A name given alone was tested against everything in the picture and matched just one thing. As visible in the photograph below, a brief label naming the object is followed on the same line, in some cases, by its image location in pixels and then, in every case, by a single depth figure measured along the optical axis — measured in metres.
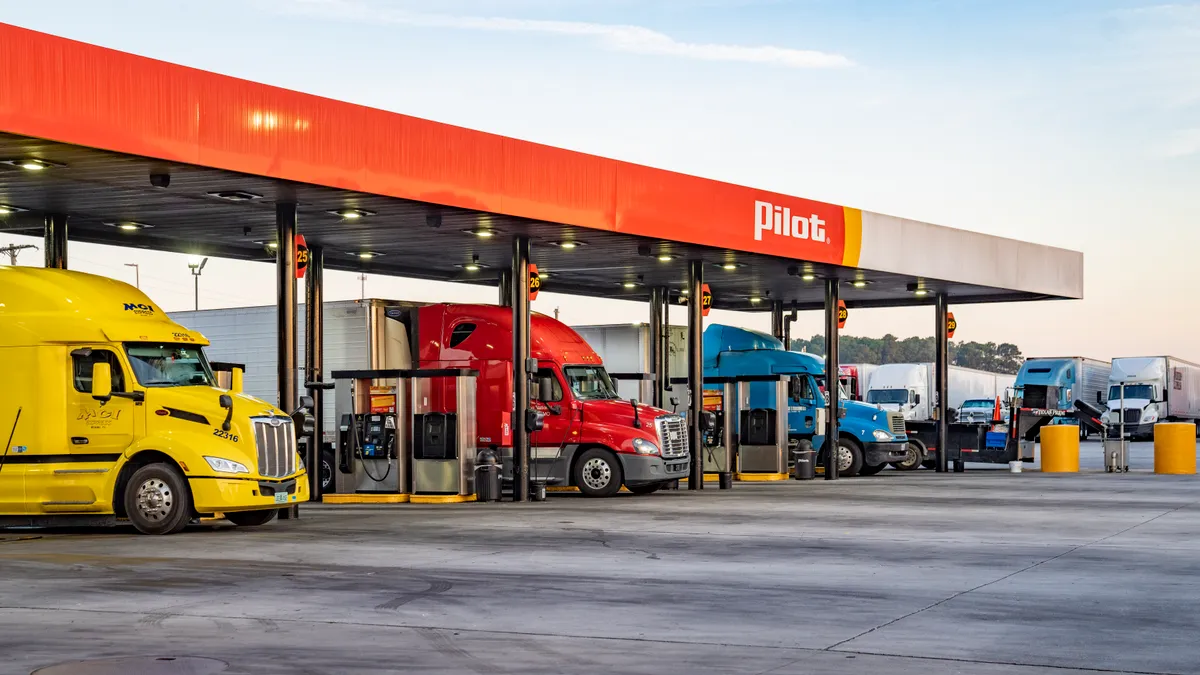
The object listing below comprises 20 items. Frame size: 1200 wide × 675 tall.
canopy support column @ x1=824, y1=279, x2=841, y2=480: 32.56
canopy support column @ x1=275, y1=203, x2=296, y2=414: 21.12
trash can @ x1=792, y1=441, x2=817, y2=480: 33.06
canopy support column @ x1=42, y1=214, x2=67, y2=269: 23.28
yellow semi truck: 17.77
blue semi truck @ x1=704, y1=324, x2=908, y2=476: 33.62
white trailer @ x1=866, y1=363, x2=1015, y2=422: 59.88
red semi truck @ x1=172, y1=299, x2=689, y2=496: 25.98
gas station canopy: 17.16
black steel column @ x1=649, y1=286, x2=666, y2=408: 32.78
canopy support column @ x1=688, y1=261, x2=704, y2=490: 27.89
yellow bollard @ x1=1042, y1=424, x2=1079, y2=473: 35.72
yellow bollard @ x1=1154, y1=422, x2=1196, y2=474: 34.22
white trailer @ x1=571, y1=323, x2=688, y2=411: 33.47
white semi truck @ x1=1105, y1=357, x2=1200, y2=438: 60.66
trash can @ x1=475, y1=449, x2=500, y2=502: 24.77
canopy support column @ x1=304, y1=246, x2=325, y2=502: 24.84
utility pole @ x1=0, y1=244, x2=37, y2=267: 63.74
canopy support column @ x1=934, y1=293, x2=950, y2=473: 36.40
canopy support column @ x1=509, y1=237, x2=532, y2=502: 24.78
